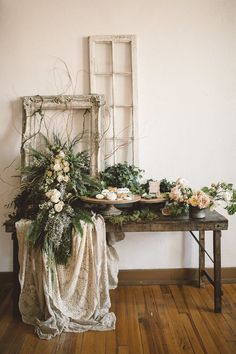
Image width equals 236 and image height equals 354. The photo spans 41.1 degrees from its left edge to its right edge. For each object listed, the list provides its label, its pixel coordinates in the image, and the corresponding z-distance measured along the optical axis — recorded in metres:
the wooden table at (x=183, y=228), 2.43
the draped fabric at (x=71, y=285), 2.32
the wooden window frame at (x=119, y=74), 2.86
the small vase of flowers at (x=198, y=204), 2.40
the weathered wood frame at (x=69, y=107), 2.82
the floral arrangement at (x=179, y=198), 2.50
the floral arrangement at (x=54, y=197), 2.32
